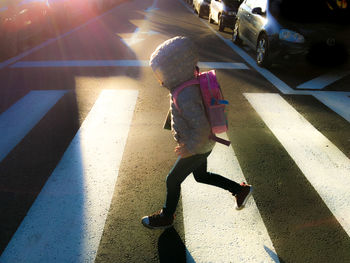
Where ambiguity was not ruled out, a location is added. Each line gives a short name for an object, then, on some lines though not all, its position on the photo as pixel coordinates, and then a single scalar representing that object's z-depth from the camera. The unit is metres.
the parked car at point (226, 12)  11.95
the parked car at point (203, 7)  16.34
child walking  1.86
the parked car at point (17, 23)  8.03
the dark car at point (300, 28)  6.53
